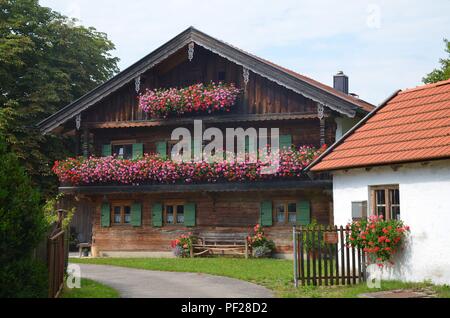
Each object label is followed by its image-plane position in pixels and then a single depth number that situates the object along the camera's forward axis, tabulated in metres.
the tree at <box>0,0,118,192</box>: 32.19
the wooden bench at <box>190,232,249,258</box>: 25.03
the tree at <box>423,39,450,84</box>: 40.21
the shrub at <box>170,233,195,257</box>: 25.61
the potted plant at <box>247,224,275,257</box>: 24.80
